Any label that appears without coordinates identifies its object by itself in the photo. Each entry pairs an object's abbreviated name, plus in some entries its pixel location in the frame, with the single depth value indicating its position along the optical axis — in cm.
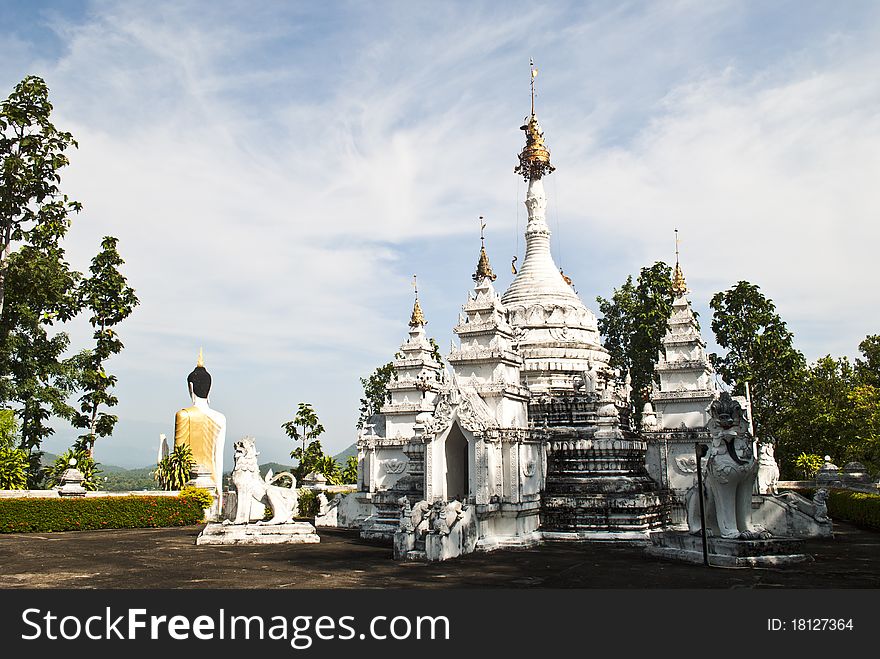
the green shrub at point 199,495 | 2891
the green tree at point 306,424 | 4706
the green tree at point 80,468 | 2938
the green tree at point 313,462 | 4331
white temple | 1984
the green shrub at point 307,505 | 3266
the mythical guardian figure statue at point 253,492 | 2097
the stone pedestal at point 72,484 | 2616
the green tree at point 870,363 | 4103
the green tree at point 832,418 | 3491
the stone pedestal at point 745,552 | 1475
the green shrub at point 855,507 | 2339
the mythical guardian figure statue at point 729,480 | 1550
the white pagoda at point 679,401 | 3030
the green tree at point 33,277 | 3006
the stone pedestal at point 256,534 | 2027
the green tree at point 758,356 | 4372
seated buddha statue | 3900
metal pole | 1432
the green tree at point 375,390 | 5469
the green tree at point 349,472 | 4597
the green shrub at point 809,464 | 3747
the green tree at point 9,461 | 2717
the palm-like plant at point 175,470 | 3133
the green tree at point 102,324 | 3275
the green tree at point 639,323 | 4944
